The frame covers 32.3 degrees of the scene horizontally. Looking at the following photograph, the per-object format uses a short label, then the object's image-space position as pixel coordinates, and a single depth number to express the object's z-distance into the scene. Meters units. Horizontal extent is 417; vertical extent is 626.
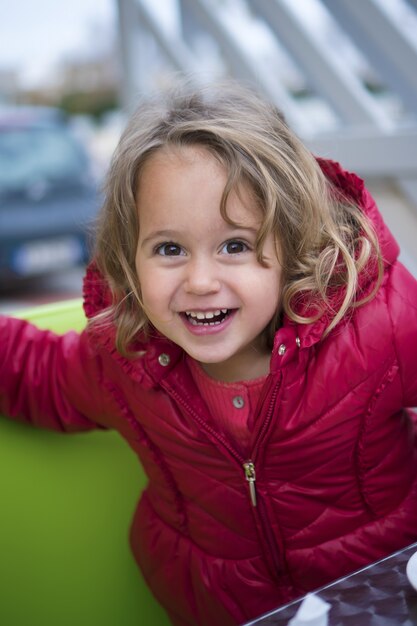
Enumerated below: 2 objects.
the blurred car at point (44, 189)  6.20
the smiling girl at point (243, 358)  1.10
